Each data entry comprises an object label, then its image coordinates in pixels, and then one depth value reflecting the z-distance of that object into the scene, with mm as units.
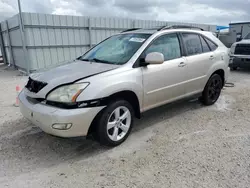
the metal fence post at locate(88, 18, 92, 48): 9714
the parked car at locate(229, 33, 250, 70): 9000
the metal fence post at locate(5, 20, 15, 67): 10516
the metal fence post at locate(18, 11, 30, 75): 7992
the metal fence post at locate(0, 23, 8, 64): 12270
